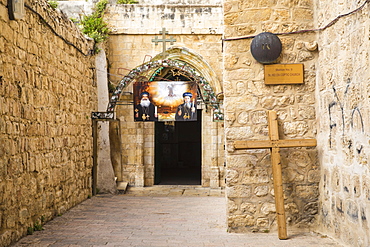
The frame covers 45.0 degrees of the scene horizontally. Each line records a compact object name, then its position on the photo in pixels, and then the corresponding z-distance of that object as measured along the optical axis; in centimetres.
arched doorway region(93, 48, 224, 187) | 1197
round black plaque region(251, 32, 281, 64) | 502
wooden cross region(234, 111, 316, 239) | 470
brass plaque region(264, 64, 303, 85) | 511
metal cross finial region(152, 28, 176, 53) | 1117
